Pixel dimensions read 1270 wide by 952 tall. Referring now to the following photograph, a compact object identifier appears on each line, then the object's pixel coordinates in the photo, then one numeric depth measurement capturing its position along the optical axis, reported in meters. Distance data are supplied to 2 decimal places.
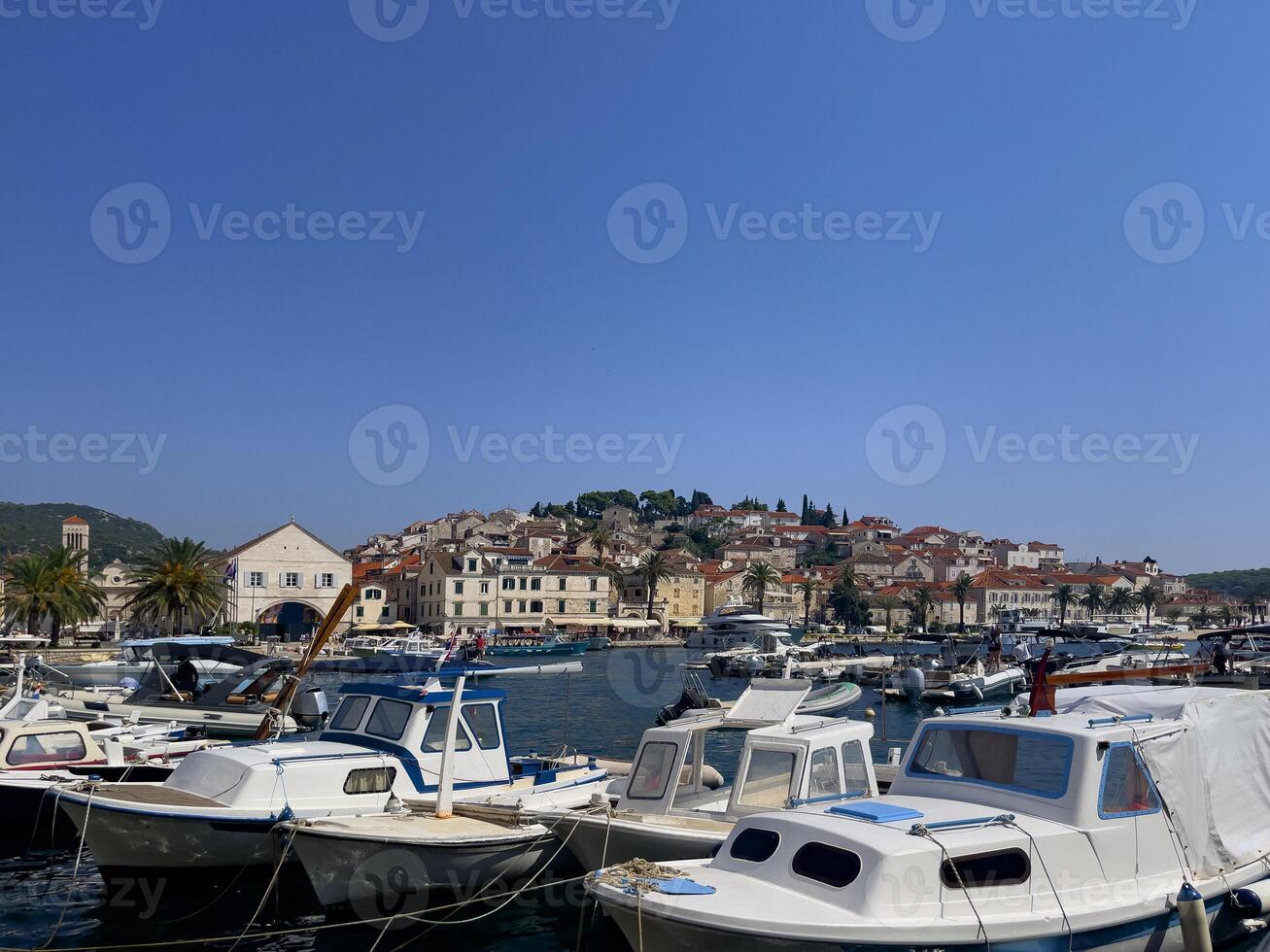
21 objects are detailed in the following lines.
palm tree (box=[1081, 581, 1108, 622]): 151.38
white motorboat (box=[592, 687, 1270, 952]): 9.42
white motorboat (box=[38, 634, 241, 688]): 47.72
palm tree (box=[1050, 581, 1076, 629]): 149.00
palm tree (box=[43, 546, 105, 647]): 65.25
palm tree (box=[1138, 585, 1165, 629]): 151.50
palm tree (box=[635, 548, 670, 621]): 118.19
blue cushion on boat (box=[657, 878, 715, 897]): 9.84
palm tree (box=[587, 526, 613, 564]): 131.00
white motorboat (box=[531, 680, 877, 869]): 13.38
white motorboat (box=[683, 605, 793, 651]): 94.74
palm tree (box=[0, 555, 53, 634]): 63.91
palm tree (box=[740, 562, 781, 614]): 124.75
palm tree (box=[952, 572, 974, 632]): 142.75
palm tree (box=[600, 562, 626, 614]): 120.38
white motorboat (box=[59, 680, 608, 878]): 14.76
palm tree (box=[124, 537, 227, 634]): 63.72
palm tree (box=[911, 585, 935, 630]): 136.25
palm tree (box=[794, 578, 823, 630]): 136.29
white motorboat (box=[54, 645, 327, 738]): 31.08
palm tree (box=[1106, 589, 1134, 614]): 151.88
